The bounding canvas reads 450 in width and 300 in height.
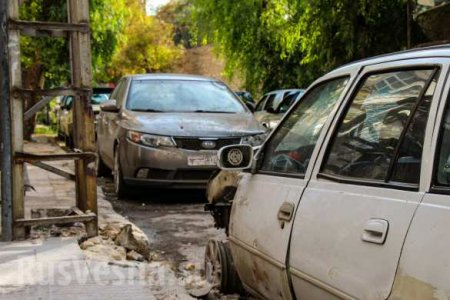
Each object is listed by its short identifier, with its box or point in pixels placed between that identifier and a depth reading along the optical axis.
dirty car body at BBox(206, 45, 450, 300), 2.32
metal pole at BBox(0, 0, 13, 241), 5.51
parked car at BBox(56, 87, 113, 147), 17.12
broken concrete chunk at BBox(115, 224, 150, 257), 6.10
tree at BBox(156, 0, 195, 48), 40.44
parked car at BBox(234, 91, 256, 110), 18.37
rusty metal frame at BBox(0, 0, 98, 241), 5.54
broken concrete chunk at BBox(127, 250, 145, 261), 5.75
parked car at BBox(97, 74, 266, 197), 8.12
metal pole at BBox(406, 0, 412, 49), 13.55
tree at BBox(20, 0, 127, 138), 15.34
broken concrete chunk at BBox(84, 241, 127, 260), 5.45
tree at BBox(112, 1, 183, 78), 36.72
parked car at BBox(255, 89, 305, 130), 14.08
